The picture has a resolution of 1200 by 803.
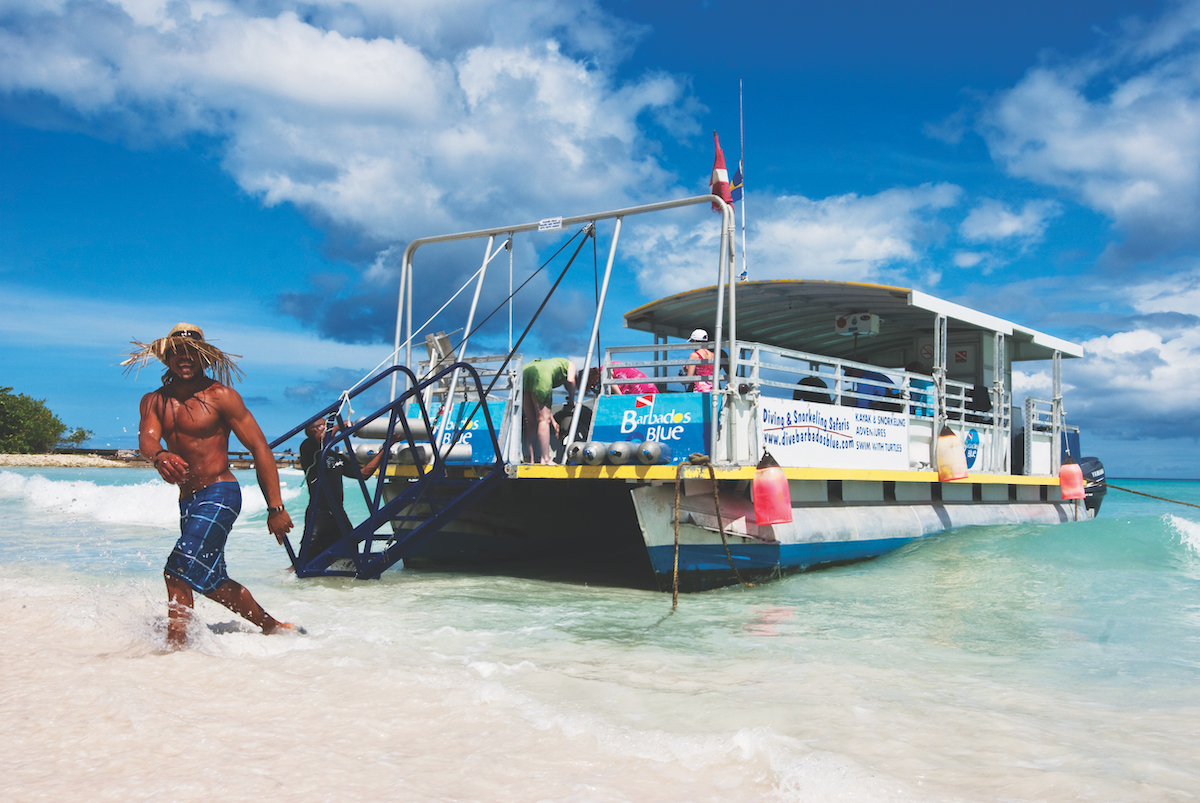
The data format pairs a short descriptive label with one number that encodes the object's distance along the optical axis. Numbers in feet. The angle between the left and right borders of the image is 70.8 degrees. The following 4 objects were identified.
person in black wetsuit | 26.68
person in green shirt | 27.37
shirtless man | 14.40
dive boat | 25.81
